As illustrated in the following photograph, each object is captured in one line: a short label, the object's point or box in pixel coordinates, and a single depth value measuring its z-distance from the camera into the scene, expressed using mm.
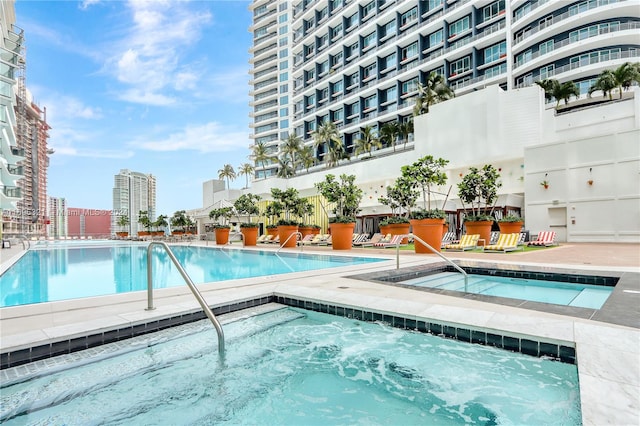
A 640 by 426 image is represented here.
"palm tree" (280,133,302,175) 49375
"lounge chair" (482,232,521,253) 13264
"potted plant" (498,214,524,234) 16781
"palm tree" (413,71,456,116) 32147
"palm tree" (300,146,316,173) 49812
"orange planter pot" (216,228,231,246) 24047
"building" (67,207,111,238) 66625
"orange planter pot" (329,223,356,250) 15969
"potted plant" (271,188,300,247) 20109
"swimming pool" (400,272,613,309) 5874
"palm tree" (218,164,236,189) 68562
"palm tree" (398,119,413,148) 39012
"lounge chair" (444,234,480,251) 14492
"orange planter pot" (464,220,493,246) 15617
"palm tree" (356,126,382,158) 43094
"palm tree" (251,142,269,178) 55562
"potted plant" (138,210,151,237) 42088
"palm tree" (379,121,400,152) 40781
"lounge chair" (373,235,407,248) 16305
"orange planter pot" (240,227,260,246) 21906
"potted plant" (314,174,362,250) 16000
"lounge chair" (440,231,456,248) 18541
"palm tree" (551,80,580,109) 28812
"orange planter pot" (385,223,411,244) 17356
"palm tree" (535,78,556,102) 29084
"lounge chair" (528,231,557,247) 16391
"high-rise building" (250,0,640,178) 30312
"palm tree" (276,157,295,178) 53562
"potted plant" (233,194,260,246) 21984
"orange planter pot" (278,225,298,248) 20047
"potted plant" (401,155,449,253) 12461
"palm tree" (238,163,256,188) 65500
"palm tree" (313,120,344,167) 45594
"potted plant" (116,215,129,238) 47031
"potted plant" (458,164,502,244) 15656
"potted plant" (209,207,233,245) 23966
